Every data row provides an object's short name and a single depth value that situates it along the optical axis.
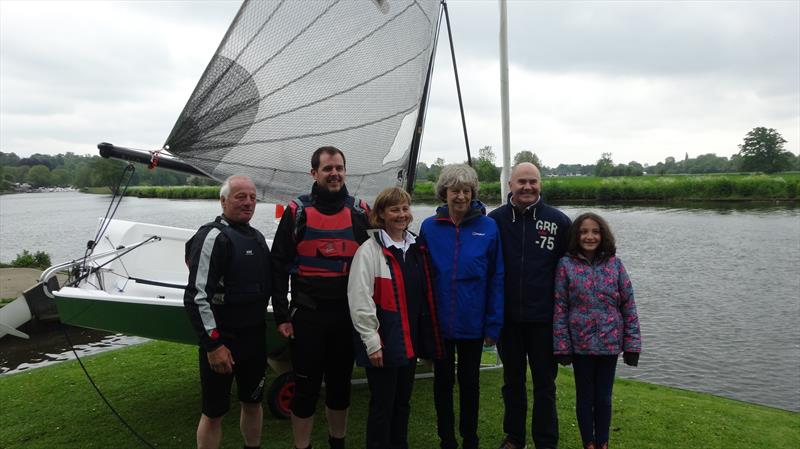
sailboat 3.20
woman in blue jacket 2.58
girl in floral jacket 2.58
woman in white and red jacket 2.32
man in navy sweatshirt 2.67
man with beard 2.43
